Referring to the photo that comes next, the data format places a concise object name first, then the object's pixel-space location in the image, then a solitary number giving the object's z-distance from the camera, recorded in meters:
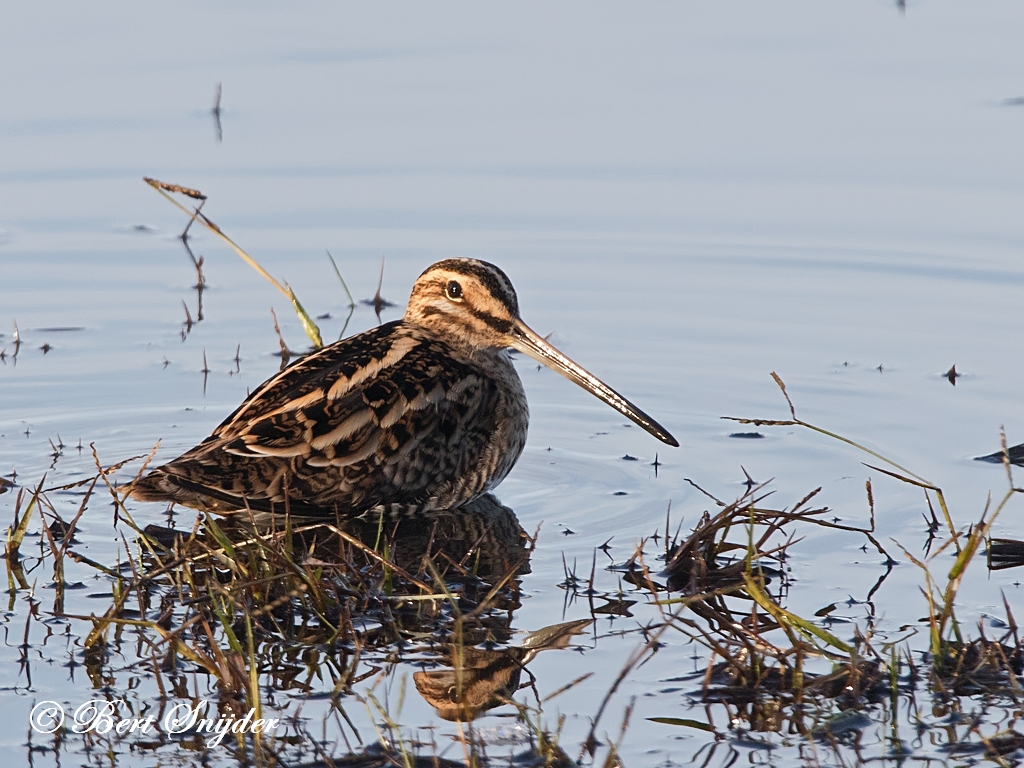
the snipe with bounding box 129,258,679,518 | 12.28
